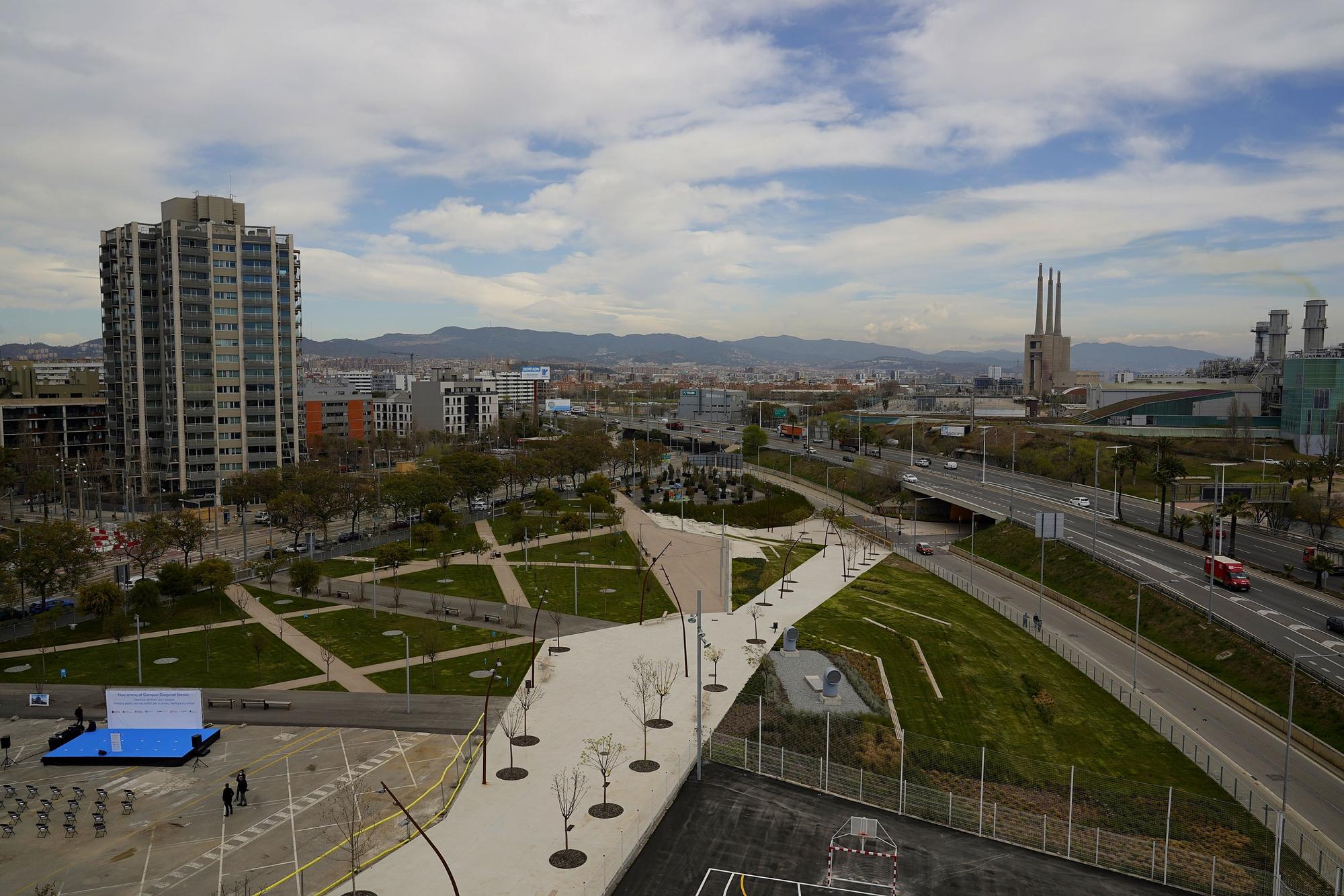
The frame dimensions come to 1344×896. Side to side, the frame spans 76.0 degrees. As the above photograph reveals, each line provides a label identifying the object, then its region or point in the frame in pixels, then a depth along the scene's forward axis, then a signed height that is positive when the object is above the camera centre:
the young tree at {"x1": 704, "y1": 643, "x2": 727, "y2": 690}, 44.39 -14.65
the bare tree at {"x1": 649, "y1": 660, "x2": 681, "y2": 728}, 39.47 -14.73
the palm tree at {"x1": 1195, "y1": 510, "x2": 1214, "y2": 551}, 69.62 -10.31
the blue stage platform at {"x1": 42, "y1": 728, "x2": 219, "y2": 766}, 35.34 -15.02
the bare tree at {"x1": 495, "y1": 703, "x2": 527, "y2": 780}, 33.94 -14.98
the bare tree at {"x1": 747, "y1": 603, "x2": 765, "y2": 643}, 53.01 -14.94
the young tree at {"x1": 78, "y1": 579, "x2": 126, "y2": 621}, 51.41 -12.62
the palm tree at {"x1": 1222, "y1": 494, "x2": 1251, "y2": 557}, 63.97 -8.29
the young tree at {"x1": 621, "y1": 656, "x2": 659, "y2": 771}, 39.31 -14.85
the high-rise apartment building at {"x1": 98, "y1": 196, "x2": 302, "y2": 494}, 104.94 +5.52
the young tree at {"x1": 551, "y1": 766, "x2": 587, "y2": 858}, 30.59 -14.99
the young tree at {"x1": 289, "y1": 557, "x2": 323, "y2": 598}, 57.56 -12.51
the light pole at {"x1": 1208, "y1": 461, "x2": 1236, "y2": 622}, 60.00 -9.32
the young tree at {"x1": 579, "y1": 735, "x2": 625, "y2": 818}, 31.16 -14.93
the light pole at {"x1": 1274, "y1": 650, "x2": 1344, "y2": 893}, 26.55 -14.22
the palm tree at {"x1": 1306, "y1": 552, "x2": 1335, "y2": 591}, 57.50 -11.28
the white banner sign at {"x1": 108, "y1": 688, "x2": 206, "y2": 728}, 36.66 -13.67
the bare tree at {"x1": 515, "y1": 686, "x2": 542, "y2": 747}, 37.16 -15.06
